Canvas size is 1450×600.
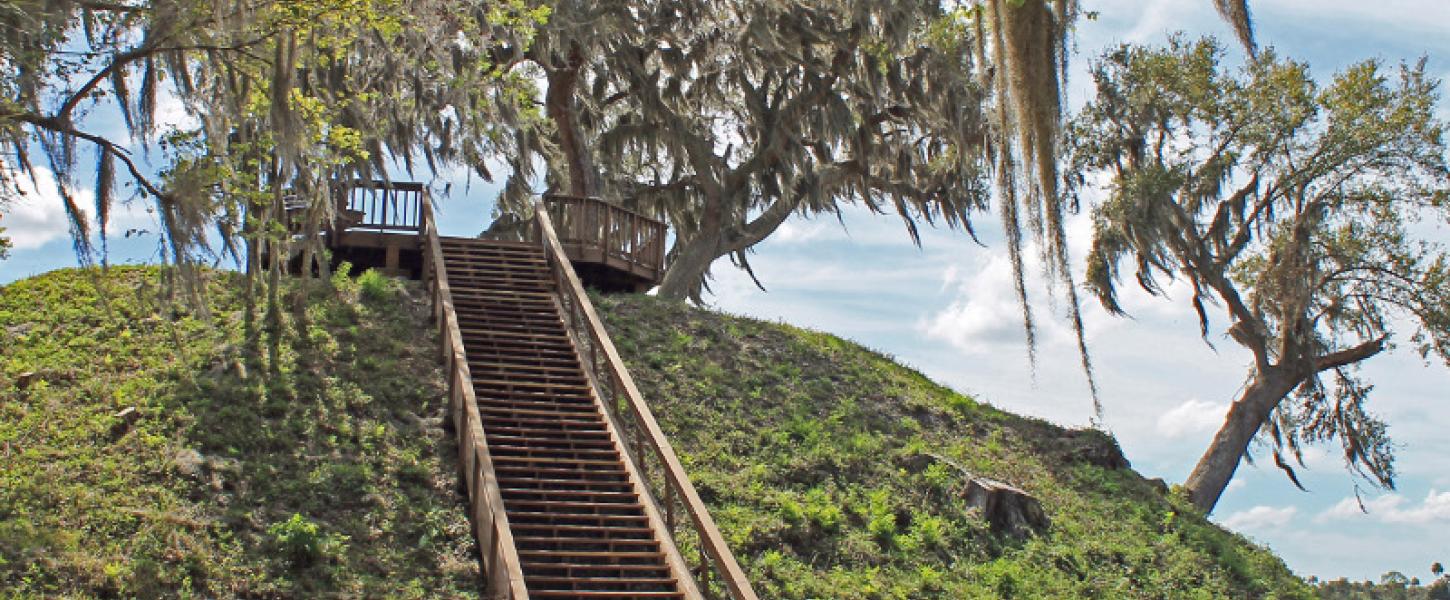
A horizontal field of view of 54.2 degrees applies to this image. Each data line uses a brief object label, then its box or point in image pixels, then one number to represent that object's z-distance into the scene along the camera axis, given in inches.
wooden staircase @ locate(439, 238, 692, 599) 533.6
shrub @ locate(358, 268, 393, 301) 823.1
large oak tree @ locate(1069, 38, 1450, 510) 971.3
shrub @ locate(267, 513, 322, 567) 520.4
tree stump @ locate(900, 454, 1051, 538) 706.8
